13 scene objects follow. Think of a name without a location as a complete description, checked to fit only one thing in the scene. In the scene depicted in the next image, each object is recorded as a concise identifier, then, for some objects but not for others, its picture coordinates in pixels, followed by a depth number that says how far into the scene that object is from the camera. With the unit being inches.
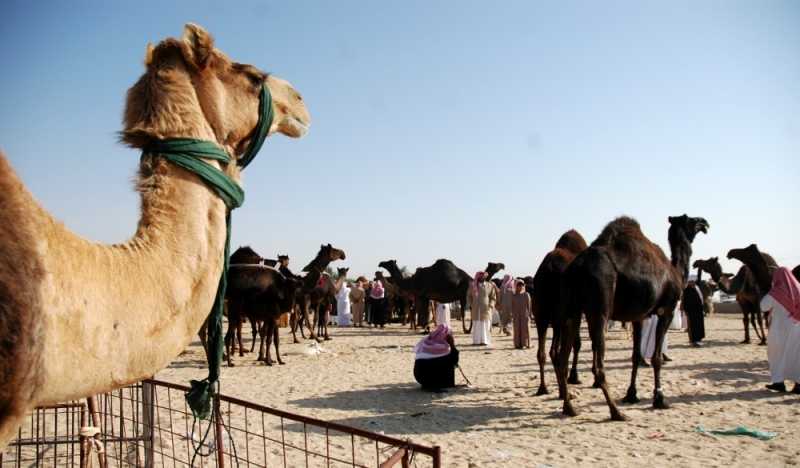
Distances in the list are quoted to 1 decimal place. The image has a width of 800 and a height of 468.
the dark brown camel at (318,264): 670.3
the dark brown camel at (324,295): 728.3
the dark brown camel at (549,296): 354.6
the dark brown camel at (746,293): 593.6
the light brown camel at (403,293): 928.3
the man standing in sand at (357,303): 1051.3
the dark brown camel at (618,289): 293.9
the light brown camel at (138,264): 57.2
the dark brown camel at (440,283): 829.2
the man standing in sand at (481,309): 679.7
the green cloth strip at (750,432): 258.4
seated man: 384.5
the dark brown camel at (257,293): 528.4
